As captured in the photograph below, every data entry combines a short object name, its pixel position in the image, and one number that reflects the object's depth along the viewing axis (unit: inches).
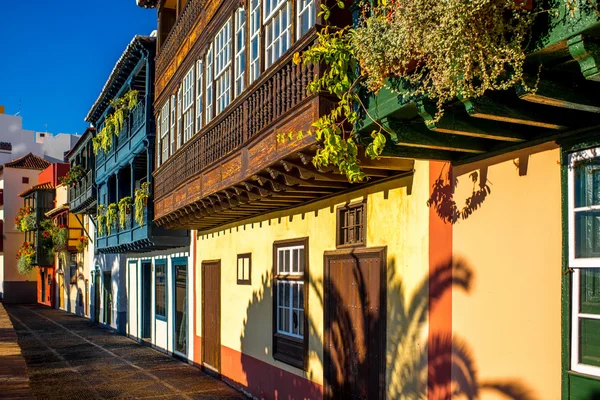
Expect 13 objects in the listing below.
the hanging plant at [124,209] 773.3
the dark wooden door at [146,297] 891.4
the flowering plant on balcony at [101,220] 949.2
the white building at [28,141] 2610.7
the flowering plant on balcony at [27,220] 1771.7
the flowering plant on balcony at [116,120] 777.8
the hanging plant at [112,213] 848.3
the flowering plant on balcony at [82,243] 1405.8
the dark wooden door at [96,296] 1250.0
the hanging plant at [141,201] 684.7
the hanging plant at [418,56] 168.1
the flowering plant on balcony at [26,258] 1761.8
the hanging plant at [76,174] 1301.7
